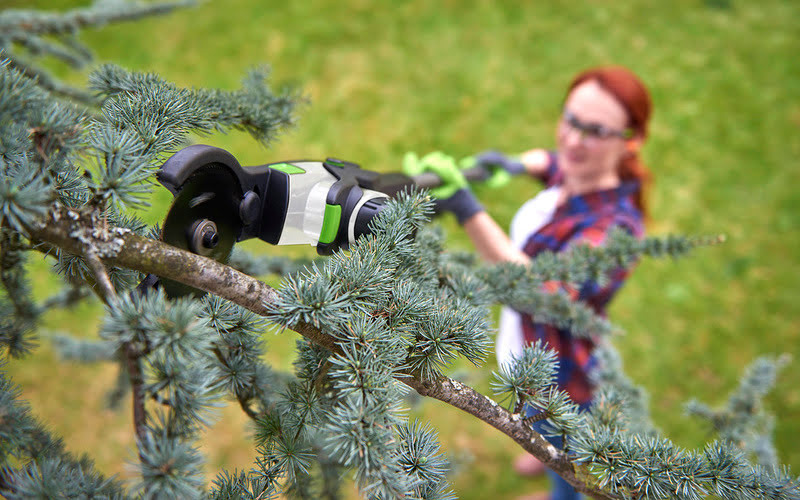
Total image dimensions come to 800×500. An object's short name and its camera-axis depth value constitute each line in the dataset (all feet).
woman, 5.22
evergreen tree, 1.72
